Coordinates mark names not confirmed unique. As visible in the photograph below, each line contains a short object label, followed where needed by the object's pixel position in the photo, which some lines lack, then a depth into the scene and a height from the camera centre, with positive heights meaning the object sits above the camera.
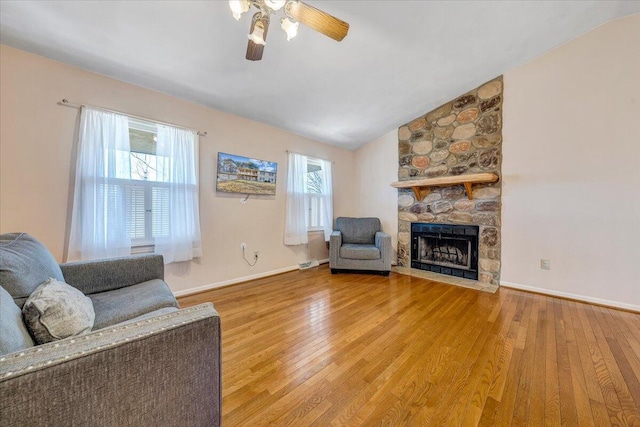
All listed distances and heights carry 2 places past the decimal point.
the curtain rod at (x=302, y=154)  3.58 +1.00
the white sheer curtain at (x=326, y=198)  4.12 +0.29
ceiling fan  1.27 +1.21
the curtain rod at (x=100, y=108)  1.98 +0.97
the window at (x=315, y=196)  4.02 +0.33
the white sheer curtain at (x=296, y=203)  3.57 +0.18
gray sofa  0.53 -0.43
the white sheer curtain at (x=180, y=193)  2.44 +0.23
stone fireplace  3.12 +0.69
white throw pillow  0.92 -0.43
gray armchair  3.40 -0.61
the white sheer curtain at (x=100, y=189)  2.00 +0.23
